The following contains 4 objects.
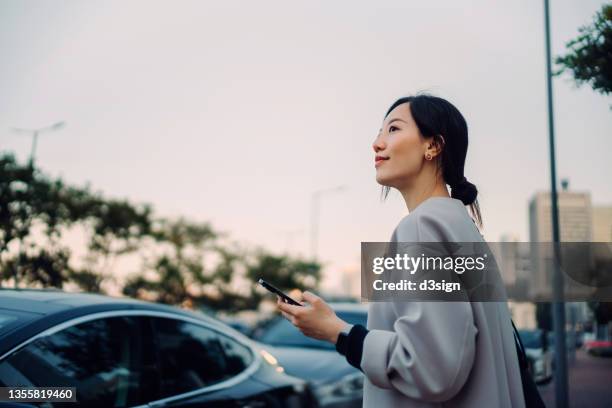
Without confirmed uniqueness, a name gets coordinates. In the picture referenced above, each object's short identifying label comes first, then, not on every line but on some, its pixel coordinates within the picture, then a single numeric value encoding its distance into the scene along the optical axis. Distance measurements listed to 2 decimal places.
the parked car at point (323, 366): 5.66
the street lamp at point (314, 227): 34.94
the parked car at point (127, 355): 2.52
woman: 1.37
